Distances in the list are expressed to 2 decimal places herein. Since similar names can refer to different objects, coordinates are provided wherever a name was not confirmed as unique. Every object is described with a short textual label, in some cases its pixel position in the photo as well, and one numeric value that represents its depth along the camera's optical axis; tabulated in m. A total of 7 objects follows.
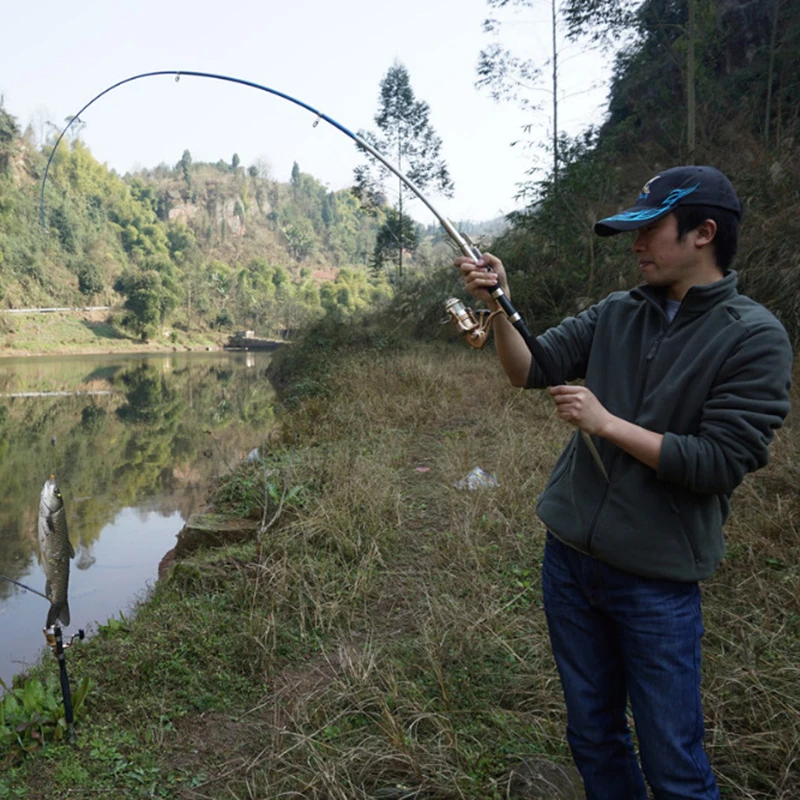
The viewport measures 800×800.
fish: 2.14
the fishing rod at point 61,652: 2.32
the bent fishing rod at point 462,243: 1.59
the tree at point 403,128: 20.03
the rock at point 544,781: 1.92
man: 1.27
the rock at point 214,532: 4.60
